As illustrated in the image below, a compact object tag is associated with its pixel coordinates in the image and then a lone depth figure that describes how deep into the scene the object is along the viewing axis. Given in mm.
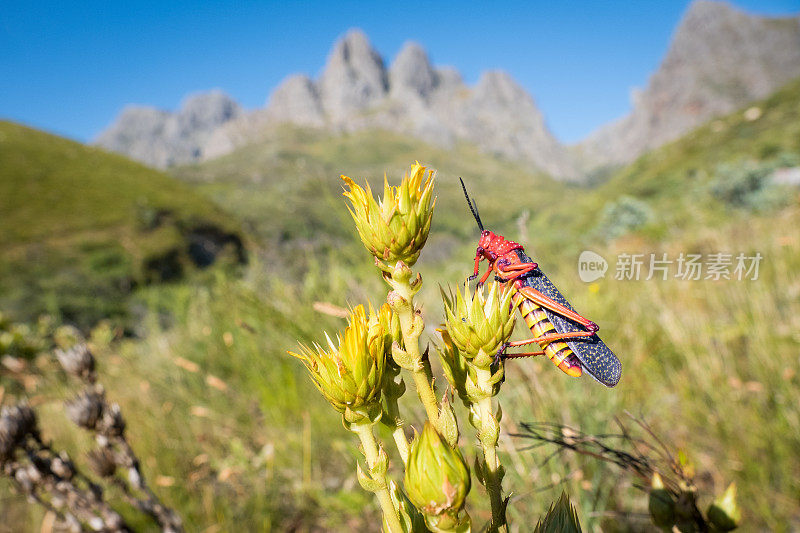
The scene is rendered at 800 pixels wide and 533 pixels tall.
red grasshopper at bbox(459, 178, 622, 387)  160
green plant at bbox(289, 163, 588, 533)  123
